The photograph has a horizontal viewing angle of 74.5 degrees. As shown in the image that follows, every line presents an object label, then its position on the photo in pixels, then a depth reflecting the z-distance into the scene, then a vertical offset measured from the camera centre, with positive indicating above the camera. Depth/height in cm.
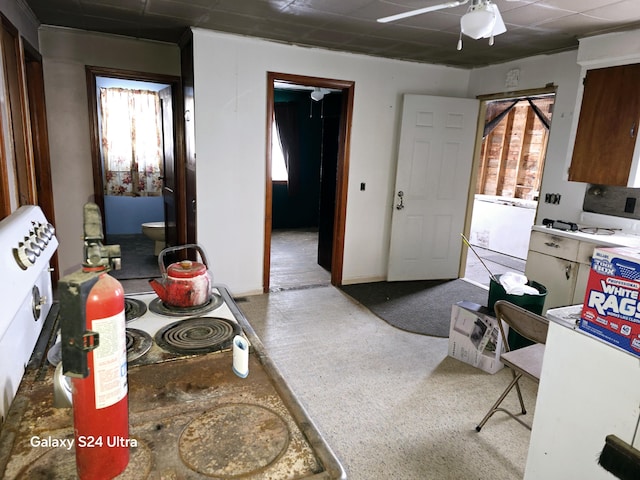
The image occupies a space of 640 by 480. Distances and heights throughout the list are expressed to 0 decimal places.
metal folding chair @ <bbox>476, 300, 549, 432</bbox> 196 -95
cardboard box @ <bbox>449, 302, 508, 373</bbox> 278 -116
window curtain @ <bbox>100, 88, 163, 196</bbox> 577 +9
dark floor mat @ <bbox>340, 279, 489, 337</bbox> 358 -135
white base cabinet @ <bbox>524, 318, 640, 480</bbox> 128 -76
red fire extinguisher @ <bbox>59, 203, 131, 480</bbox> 71 -37
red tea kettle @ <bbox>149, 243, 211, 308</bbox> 149 -48
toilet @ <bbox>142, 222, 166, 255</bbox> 512 -101
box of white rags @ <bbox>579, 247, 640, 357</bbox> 122 -38
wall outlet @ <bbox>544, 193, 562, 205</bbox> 377 -28
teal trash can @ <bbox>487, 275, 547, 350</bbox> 281 -90
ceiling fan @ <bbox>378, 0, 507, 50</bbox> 202 +68
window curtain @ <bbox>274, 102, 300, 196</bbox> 698 +27
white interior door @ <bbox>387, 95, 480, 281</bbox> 439 -26
